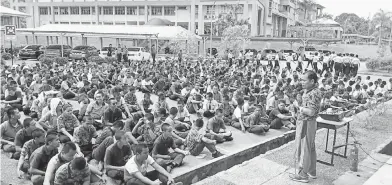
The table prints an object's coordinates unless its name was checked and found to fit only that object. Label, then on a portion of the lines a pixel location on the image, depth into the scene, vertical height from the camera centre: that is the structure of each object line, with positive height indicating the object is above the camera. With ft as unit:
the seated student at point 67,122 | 24.08 -4.88
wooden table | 20.10 -3.93
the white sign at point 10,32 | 51.89 +3.70
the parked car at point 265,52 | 120.65 +2.18
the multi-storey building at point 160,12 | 180.14 +26.39
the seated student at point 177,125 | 25.85 -5.80
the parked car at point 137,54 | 100.37 +0.84
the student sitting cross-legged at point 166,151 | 21.44 -6.13
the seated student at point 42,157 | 17.44 -5.40
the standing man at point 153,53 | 90.54 +1.06
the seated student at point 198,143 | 24.24 -6.21
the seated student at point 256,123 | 30.76 -6.16
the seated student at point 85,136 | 22.58 -5.36
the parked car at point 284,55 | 109.11 +1.05
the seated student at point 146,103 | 34.08 -4.75
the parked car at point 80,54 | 89.40 +0.63
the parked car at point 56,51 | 89.11 +1.44
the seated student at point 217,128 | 26.77 -5.74
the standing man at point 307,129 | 18.19 -3.93
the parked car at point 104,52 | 101.57 +1.39
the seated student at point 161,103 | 30.71 -4.23
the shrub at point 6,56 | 80.94 -0.05
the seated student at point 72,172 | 14.87 -5.23
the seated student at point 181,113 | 30.37 -5.11
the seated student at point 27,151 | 19.38 -5.50
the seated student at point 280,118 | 32.67 -5.87
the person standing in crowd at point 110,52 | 97.94 +1.36
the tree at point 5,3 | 250.70 +39.76
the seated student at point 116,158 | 19.04 -5.78
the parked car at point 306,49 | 124.60 +3.49
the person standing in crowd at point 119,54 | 87.32 +0.56
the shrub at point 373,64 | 89.61 -1.47
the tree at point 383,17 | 173.78 +21.61
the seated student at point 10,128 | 23.51 -5.17
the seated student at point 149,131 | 23.59 -5.30
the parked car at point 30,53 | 92.07 +0.84
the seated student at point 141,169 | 17.11 -5.89
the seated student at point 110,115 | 27.71 -4.83
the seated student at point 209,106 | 34.62 -5.08
